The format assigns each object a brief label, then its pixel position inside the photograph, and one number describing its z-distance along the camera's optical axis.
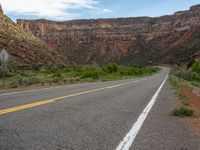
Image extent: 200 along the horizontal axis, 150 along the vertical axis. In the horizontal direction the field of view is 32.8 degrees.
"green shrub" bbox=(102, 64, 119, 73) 70.05
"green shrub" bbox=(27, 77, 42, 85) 26.65
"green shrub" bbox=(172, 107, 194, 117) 9.17
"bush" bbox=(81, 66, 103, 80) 46.41
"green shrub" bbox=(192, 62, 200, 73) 74.75
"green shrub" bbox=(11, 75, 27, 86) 24.99
